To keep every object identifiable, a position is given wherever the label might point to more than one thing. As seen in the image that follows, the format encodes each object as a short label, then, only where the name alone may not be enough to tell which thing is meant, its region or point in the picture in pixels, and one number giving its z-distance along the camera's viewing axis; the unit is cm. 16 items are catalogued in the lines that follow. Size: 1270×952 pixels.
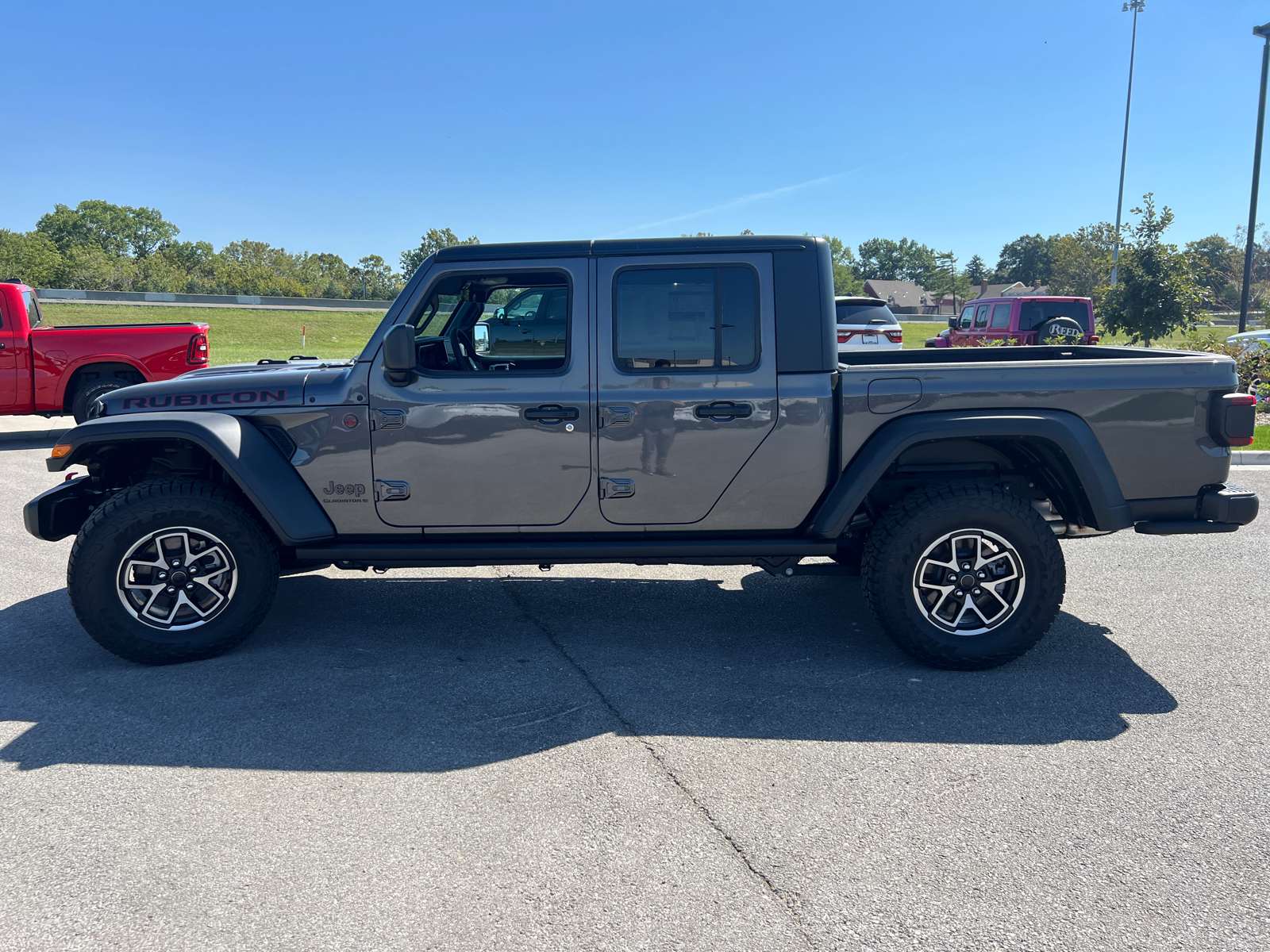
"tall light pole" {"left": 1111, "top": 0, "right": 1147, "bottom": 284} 4713
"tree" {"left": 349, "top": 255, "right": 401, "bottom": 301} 9438
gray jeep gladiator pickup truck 435
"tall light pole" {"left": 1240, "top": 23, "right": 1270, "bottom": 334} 2396
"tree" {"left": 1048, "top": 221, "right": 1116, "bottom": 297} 6788
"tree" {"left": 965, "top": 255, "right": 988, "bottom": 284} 15312
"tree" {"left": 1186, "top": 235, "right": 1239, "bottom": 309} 8310
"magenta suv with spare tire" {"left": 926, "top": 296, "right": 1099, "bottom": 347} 1806
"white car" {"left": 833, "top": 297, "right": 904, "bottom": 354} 1490
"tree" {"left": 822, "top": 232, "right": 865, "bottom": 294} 11131
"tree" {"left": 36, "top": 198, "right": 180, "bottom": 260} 11012
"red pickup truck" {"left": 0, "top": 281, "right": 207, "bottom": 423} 1166
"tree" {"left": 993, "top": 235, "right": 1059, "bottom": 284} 14288
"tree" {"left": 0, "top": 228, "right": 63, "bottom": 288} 6981
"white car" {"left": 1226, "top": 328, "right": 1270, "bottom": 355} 1828
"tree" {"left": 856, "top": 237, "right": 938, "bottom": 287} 15250
